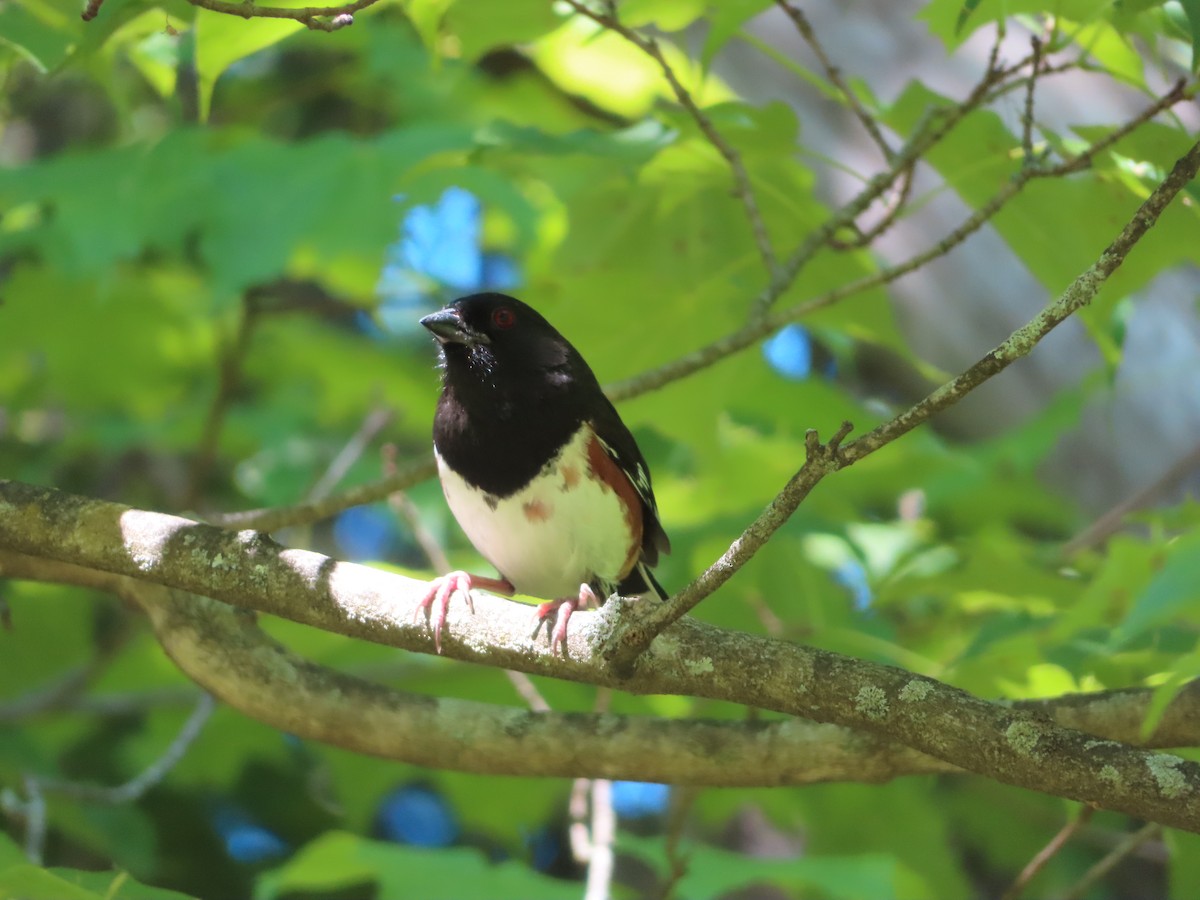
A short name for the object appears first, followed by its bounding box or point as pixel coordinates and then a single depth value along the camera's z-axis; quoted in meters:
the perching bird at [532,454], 7.99
